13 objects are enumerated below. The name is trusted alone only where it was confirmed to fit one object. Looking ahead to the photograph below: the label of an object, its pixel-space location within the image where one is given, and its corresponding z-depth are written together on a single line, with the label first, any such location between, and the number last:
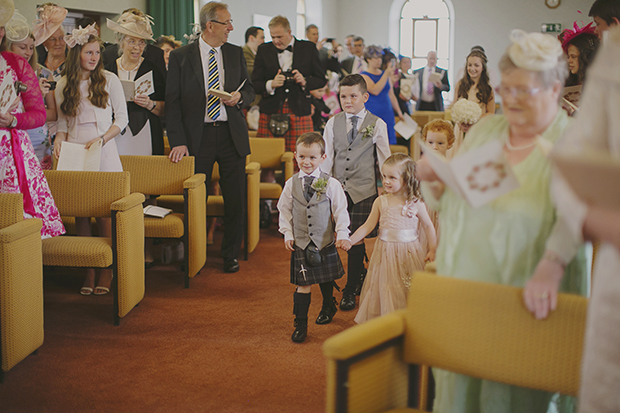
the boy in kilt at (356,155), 3.70
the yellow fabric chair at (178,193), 4.09
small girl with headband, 3.07
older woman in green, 1.49
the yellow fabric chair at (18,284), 2.68
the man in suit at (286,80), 5.52
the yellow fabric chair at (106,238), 3.37
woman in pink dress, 3.17
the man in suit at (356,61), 9.27
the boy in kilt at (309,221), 3.14
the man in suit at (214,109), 4.24
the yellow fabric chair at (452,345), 1.47
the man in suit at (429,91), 9.70
